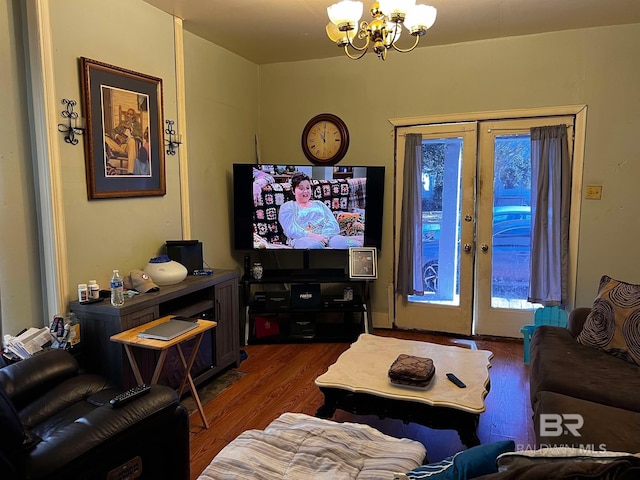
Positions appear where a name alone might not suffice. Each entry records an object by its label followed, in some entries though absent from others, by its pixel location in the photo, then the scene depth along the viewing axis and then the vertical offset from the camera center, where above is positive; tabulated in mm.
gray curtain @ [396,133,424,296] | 4215 -236
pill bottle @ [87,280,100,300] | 2604 -525
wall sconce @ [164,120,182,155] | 3398 +446
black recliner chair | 1467 -877
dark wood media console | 2500 -778
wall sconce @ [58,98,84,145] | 2568 +418
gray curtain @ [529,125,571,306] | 3793 -139
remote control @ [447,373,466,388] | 2272 -937
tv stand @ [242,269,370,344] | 4105 -1011
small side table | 2312 -740
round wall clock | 4469 +581
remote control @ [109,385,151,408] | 1765 -794
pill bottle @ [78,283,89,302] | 2574 -535
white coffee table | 2119 -949
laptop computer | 2365 -709
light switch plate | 3746 +32
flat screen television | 4094 -23
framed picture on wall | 2738 +437
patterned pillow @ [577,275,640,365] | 2512 -735
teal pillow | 1187 -710
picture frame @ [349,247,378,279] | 4137 -594
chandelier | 2148 +867
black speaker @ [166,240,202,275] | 3285 -398
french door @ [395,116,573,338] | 3998 -252
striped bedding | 1592 -964
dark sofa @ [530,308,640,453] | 1714 -904
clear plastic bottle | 2518 -519
